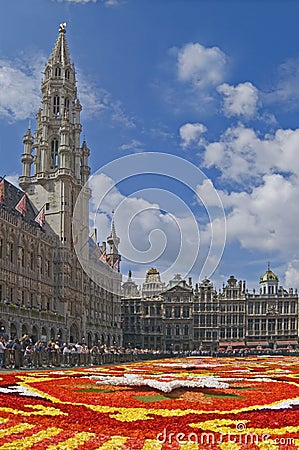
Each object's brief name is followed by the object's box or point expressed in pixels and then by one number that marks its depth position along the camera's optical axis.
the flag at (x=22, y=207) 65.06
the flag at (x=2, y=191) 60.59
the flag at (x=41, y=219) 70.94
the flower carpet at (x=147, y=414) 8.06
